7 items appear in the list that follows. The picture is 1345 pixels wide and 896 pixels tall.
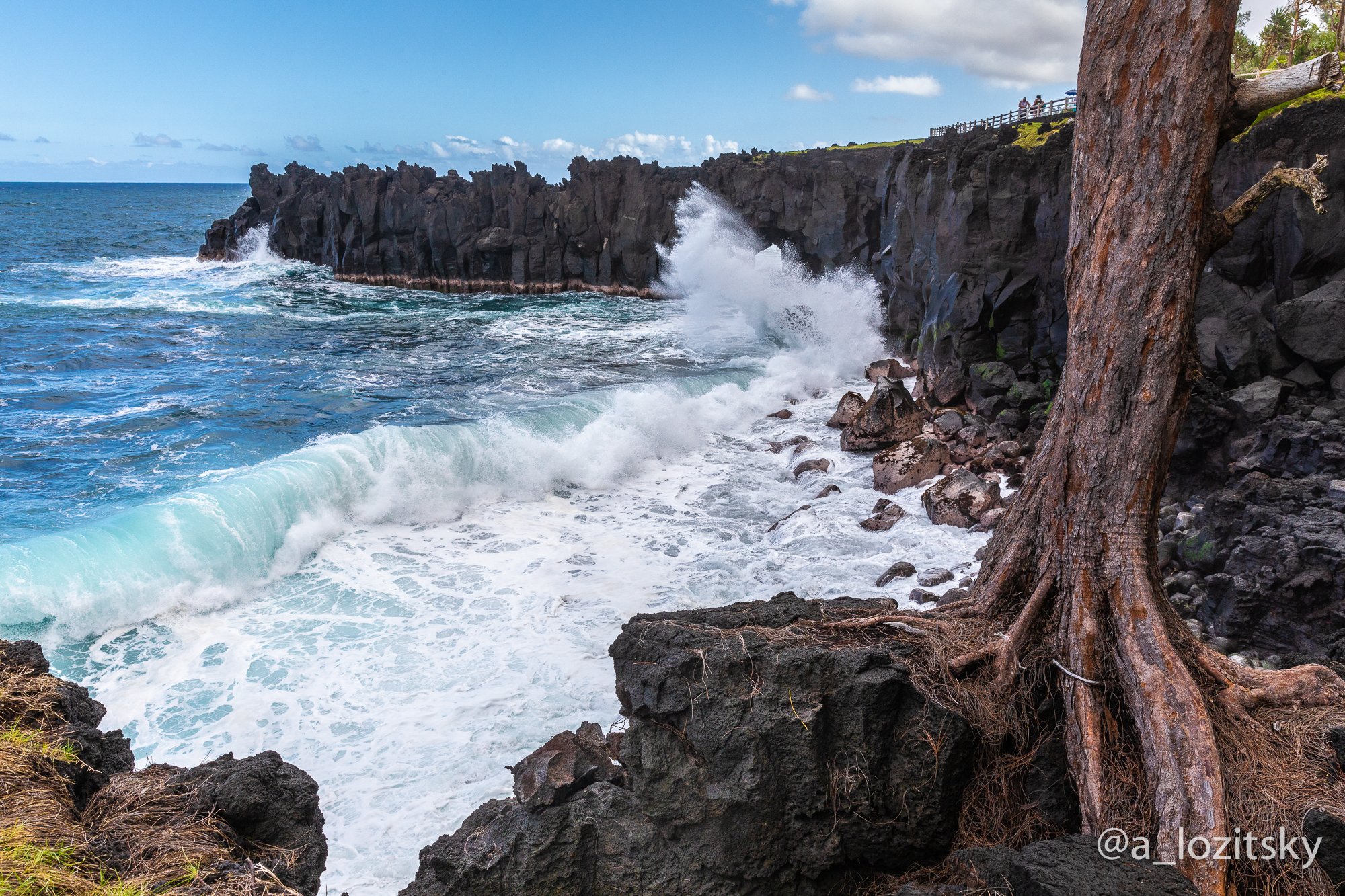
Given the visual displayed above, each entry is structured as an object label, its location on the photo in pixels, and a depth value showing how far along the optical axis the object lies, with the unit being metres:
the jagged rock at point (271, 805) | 5.09
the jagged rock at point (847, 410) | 19.00
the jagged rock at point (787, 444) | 18.53
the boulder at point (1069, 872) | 3.51
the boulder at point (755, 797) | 4.68
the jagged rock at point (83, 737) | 4.87
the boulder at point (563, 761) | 6.62
